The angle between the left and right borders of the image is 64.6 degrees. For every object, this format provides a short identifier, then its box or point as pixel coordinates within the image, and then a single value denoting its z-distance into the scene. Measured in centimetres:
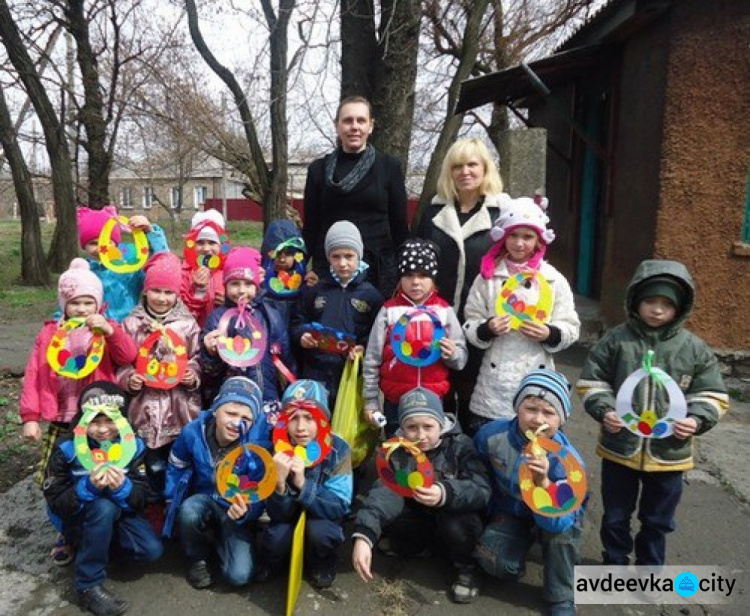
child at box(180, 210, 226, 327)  372
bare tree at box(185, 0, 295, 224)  853
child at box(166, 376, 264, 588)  281
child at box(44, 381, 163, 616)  265
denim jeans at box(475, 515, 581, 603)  267
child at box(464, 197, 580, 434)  300
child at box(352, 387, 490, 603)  272
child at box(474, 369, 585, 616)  266
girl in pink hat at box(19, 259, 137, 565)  294
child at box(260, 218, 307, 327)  365
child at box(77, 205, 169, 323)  348
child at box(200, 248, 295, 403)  326
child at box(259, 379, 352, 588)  277
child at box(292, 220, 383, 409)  330
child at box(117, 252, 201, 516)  306
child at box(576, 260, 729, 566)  267
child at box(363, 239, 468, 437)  313
